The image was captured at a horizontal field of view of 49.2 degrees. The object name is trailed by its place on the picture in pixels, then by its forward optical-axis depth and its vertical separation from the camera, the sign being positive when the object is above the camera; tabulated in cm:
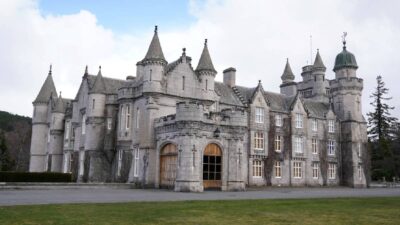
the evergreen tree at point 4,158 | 6109 +157
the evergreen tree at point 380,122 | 6962 +883
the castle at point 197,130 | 3331 +402
